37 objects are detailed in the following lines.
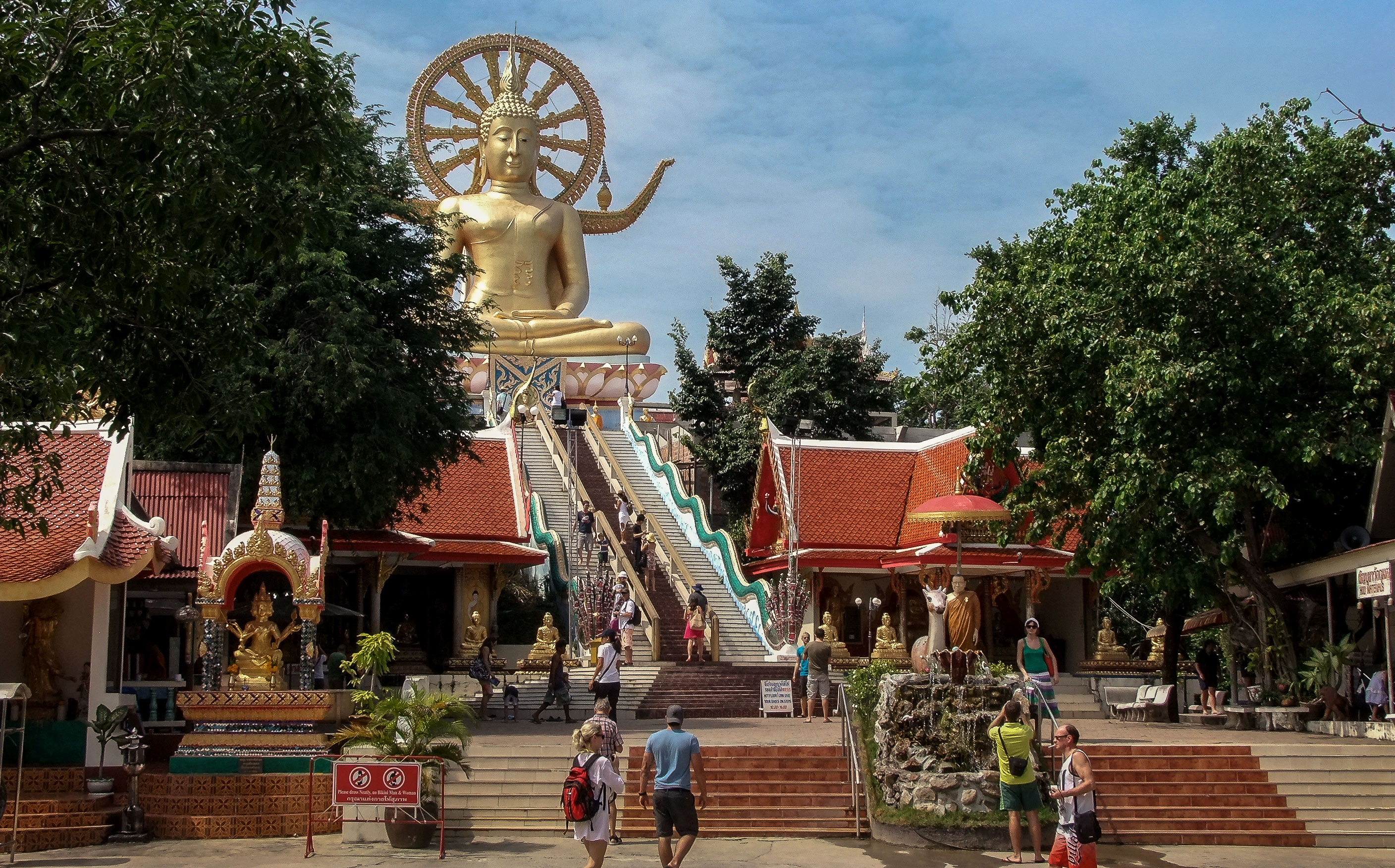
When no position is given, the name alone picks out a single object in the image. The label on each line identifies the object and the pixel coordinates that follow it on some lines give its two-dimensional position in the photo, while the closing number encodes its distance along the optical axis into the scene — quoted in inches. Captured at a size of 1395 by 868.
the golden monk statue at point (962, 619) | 639.8
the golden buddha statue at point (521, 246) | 1622.8
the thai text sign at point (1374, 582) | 685.9
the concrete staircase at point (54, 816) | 517.3
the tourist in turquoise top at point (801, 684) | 887.1
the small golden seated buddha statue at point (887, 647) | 987.9
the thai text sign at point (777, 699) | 875.4
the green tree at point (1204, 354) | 750.5
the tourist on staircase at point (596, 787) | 404.2
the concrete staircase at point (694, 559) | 1033.5
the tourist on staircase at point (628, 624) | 956.0
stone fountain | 510.9
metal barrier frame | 493.4
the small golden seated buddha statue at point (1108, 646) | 1034.7
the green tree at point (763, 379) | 1390.3
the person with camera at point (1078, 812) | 413.7
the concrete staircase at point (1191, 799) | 535.2
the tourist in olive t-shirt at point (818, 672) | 857.5
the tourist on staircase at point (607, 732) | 467.2
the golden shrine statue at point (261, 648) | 626.5
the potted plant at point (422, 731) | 519.8
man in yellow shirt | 466.6
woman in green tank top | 621.0
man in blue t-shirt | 416.5
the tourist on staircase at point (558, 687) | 844.0
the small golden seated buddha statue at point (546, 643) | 956.0
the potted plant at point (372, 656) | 606.5
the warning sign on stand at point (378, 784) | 495.8
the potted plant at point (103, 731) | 556.4
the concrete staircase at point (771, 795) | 541.0
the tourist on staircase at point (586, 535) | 1121.4
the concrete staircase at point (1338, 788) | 544.4
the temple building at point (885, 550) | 1063.0
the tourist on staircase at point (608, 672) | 741.3
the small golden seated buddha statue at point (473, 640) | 995.9
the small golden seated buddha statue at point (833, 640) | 1010.1
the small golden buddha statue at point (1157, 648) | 1144.2
